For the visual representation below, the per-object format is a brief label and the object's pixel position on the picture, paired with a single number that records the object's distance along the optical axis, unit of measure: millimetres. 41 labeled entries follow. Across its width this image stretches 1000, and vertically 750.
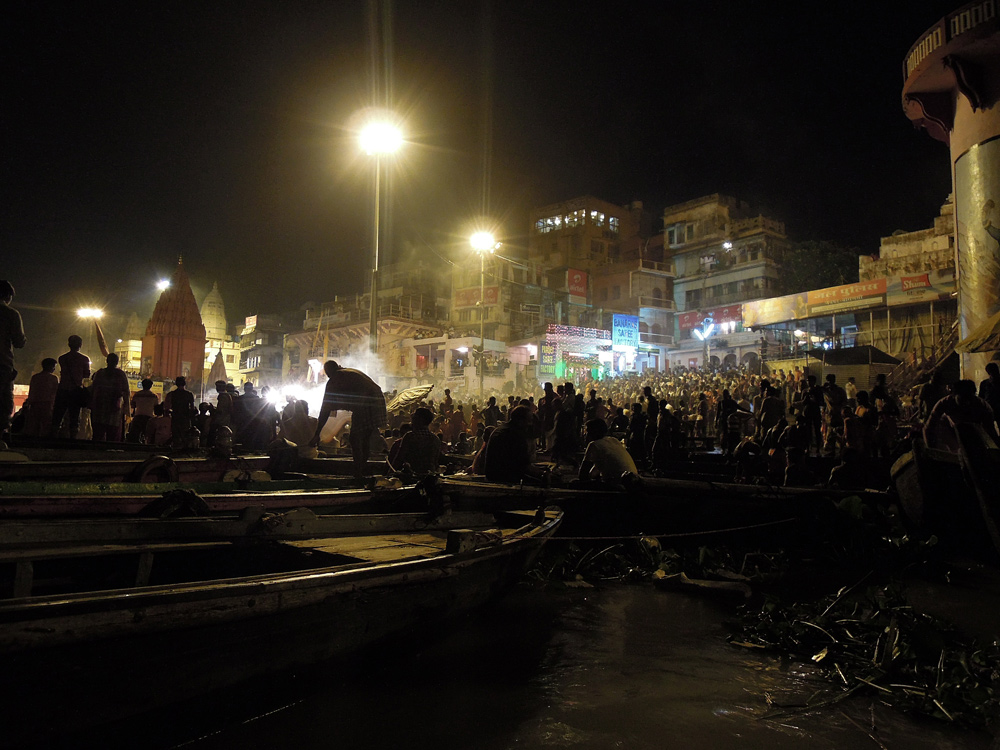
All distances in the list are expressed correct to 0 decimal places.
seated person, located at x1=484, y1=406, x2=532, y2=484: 7836
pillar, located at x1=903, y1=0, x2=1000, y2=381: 14852
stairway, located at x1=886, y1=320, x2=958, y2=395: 20892
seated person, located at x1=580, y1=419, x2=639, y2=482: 8047
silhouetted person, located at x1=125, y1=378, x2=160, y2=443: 12875
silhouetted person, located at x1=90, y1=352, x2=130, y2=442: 10234
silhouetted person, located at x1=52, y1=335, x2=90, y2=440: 9898
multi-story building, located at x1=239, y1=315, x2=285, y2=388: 59750
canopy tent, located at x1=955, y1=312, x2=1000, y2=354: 13211
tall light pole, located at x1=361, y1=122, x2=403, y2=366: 15391
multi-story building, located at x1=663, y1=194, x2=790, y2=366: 40781
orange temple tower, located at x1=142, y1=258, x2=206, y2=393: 40906
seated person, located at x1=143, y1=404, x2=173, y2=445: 11984
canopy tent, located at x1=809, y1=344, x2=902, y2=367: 21906
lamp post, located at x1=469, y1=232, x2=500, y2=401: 34219
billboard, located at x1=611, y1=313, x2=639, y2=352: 42719
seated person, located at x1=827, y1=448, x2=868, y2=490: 9008
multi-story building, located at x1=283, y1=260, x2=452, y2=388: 44312
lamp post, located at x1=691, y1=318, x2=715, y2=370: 41219
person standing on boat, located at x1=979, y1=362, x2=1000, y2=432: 9461
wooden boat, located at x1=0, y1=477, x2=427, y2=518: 4219
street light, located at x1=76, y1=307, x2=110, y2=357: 30175
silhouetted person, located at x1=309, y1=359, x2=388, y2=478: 8492
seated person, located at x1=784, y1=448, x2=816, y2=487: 9359
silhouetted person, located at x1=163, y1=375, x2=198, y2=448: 11703
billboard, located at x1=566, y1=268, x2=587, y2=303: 51812
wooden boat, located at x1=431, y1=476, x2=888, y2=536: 7543
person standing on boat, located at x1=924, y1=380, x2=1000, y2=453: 7992
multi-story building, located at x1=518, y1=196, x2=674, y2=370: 47594
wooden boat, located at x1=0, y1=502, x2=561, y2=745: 2486
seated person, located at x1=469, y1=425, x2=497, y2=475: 9422
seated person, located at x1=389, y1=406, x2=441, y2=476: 8086
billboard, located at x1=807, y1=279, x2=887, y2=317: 28531
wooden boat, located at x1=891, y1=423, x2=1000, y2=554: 7387
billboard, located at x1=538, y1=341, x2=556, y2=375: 39938
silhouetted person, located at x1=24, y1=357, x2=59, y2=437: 10266
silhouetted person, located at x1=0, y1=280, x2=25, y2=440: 7238
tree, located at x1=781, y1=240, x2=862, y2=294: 40844
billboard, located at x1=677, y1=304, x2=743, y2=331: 40500
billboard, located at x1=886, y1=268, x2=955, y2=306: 26062
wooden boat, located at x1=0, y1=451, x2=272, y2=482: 5957
